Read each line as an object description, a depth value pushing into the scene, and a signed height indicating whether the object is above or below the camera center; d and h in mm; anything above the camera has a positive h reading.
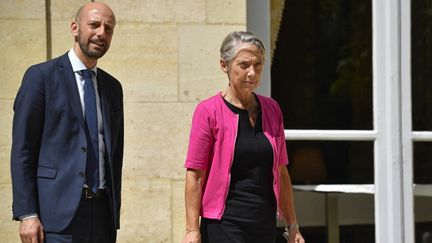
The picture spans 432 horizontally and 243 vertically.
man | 7762 -84
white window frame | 11617 -44
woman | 8117 -175
